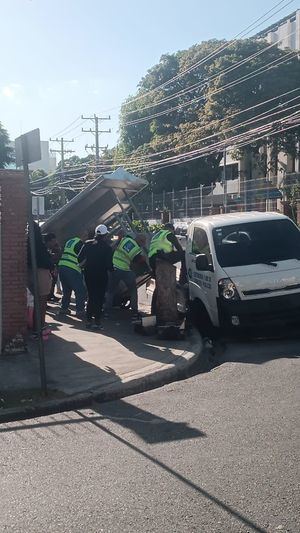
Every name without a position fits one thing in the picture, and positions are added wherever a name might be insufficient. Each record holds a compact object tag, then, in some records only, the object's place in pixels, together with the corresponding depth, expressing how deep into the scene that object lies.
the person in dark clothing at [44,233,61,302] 12.48
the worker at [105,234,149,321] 11.55
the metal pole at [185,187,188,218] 40.96
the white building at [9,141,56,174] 102.12
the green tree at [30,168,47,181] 91.37
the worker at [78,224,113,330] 10.49
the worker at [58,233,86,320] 11.73
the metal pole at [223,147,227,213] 35.86
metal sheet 12.45
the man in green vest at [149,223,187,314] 10.44
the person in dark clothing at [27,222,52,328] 9.19
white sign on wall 24.86
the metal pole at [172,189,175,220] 43.47
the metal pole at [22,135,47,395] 6.81
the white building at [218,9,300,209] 32.78
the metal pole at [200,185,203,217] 38.56
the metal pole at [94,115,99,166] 61.78
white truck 9.05
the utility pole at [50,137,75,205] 70.06
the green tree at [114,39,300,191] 43.78
